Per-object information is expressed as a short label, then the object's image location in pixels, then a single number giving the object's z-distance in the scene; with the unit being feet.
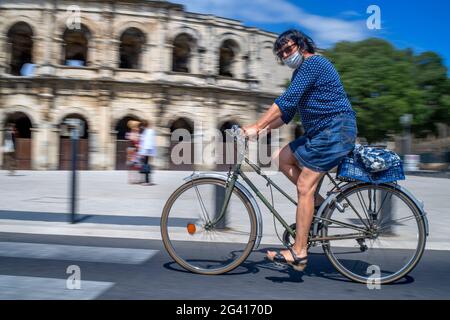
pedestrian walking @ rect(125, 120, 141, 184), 44.75
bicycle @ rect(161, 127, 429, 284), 12.21
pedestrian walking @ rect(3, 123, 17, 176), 55.31
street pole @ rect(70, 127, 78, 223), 21.74
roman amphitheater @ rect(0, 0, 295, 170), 83.97
